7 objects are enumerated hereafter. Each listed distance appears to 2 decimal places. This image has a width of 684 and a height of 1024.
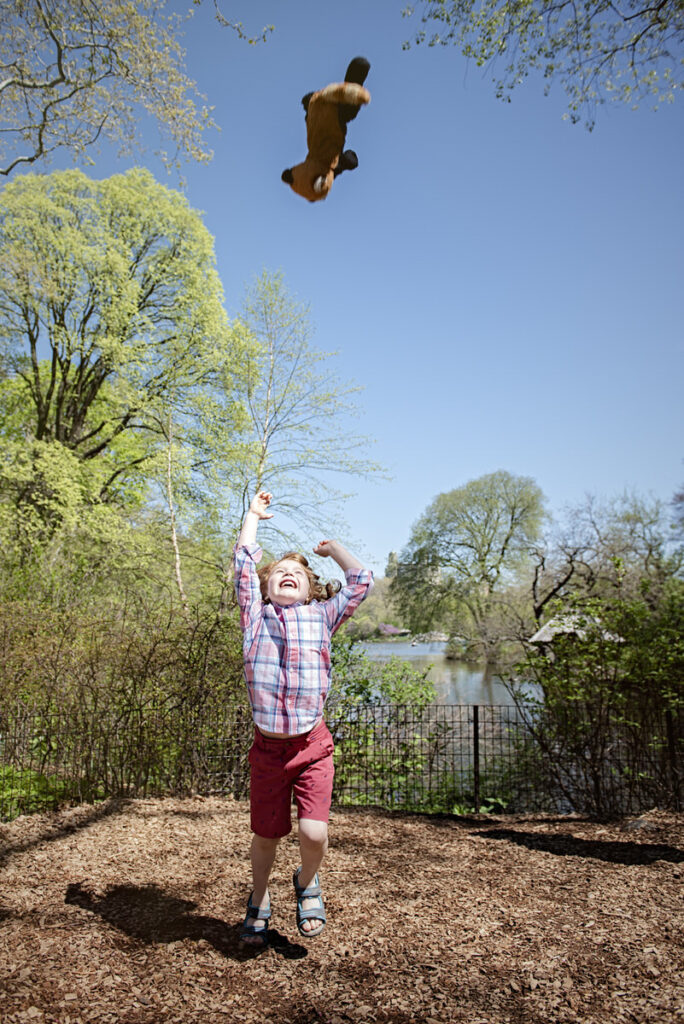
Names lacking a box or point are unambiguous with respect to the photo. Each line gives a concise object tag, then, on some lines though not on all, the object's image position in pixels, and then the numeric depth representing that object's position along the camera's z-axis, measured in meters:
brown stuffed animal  2.04
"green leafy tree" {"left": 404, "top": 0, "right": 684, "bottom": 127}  4.57
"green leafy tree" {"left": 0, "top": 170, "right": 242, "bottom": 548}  11.88
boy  2.35
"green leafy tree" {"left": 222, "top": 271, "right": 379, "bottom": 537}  10.87
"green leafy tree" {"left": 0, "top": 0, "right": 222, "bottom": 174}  5.28
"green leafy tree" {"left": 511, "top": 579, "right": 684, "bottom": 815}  5.22
